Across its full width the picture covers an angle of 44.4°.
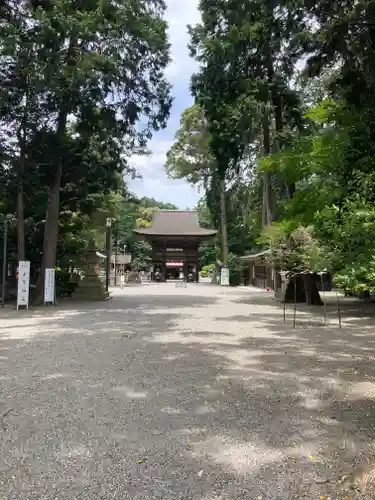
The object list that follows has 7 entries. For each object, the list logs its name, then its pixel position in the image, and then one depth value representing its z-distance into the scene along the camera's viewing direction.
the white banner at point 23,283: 13.72
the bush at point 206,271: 55.64
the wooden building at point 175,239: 41.03
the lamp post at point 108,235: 22.71
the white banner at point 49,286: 15.05
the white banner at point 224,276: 36.88
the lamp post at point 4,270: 14.74
